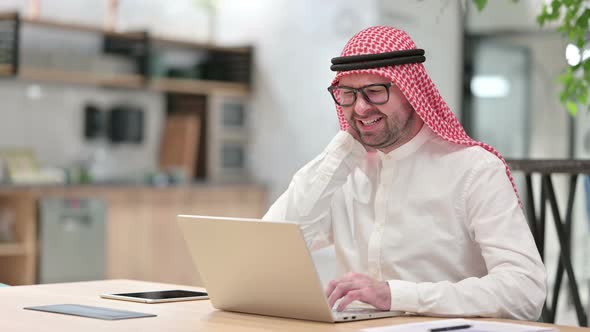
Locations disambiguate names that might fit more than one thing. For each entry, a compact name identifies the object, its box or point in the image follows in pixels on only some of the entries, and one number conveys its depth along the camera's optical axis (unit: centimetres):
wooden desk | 282
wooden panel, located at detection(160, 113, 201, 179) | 1178
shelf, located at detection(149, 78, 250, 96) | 1152
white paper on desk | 270
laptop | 283
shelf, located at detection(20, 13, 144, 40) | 1031
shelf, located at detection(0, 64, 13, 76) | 1015
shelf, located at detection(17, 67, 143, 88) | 1041
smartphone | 344
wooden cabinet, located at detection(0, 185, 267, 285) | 959
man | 335
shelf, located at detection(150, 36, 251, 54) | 1154
